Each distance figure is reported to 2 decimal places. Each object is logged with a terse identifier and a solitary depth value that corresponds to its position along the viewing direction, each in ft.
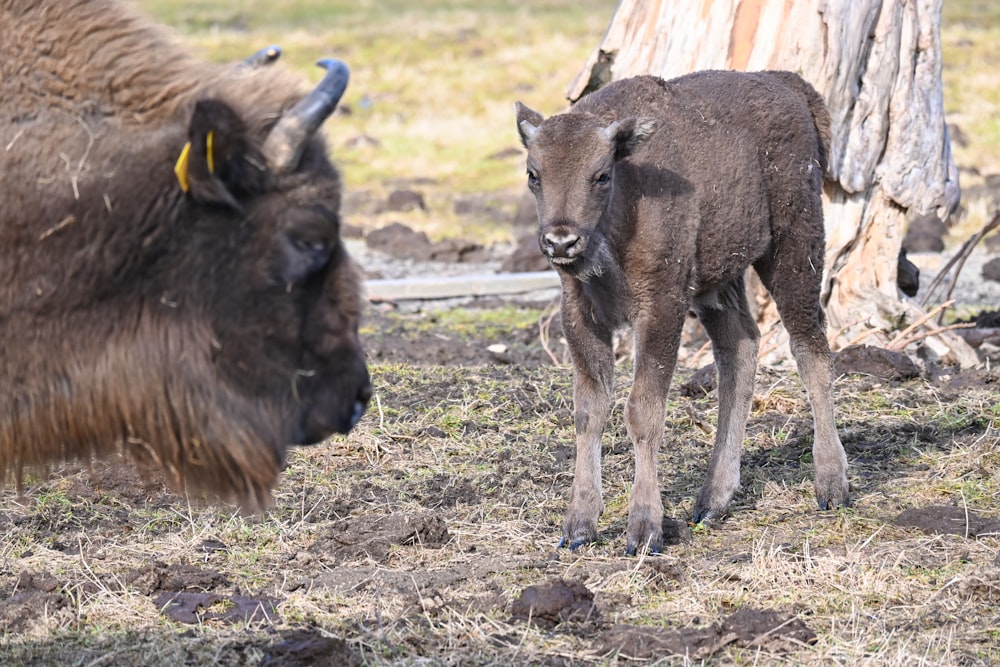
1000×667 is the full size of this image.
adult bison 29.25
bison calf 42.32
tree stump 66.03
